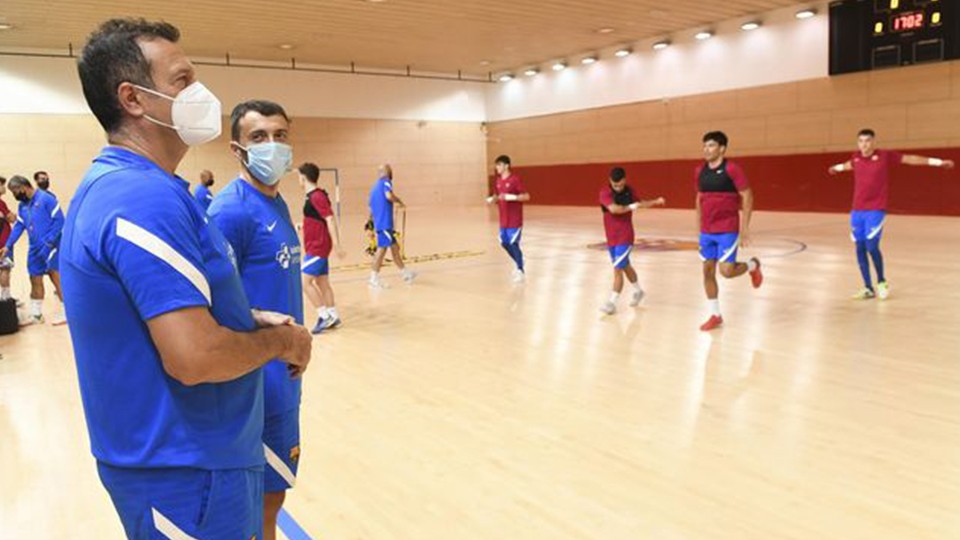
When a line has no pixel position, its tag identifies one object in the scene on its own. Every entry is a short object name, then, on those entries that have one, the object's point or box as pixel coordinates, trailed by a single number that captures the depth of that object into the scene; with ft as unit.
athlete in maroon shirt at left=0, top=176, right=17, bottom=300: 31.63
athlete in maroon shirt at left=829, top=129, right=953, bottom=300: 28.86
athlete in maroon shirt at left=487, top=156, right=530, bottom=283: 36.73
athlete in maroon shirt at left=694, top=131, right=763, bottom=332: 24.59
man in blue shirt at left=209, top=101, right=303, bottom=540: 8.85
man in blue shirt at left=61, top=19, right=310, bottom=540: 4.82
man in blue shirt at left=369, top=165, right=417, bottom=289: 36.42
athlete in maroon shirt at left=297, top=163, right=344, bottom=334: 26.11
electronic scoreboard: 57.31
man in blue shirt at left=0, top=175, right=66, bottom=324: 30.99
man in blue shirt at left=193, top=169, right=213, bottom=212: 28.11
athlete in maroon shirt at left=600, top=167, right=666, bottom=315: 28.43
